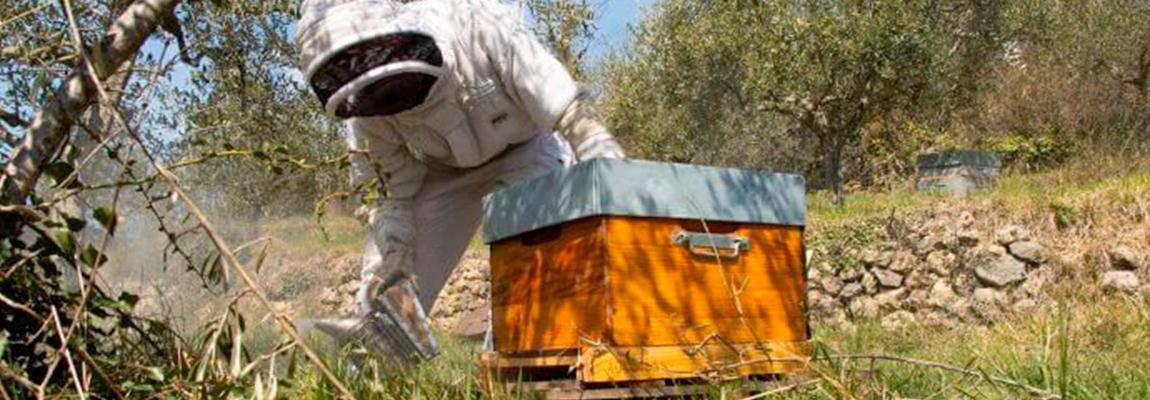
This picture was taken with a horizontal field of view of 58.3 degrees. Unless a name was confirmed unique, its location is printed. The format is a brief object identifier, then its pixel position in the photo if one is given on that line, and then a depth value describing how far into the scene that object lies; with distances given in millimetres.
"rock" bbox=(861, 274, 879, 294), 8922
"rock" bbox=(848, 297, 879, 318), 8454
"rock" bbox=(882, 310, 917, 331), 7400
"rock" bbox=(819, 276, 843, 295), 9102
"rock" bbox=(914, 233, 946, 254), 8500
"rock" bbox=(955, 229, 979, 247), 8336
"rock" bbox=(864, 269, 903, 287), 8742
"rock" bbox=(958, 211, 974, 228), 8516
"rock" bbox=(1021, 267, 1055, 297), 7617
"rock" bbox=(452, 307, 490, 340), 9906
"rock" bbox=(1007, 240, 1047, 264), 7848
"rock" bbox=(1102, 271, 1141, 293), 6988
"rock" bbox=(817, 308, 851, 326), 7749
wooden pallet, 2295
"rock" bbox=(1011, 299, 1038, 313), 7297
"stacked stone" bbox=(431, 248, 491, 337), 12281
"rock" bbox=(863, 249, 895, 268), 8859
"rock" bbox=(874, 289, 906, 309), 8656
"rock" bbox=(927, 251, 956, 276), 8367
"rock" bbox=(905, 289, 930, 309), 8352
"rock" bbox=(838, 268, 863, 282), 9047
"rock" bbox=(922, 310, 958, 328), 7332
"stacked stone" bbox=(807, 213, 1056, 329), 7770
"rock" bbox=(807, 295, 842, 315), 8906
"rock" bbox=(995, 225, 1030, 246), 8078
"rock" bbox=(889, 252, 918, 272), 8641
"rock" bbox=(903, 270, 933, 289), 8523
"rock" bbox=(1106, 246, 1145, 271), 7176
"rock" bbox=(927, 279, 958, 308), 8109
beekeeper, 2961
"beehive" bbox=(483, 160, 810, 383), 2348
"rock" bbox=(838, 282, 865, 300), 8961
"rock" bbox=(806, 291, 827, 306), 9086
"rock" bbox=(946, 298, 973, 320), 7699
